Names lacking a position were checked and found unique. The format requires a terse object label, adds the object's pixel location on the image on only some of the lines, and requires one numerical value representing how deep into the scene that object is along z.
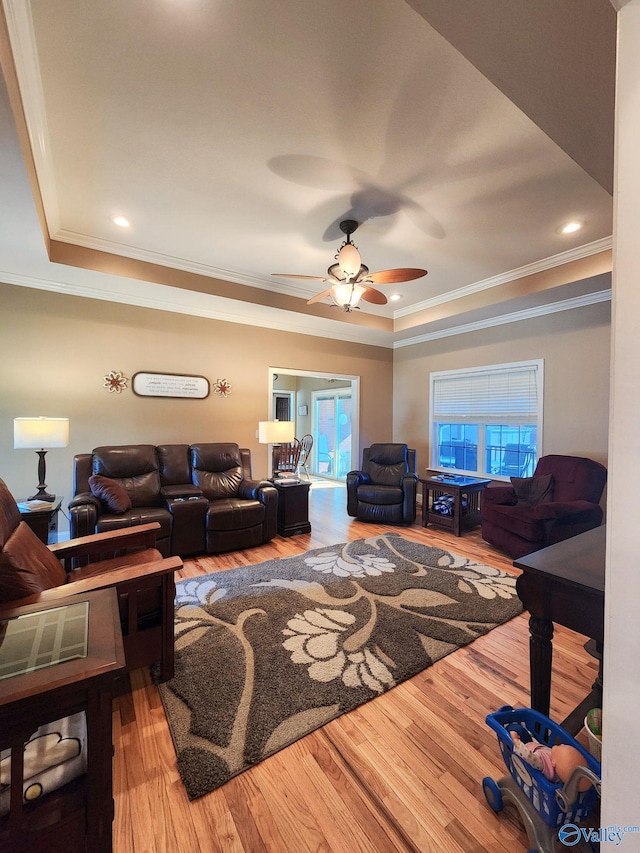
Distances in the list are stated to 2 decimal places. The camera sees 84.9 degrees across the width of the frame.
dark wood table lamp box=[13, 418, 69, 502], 2.77
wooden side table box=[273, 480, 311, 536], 4.13
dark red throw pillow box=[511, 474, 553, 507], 3.73
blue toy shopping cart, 1.03
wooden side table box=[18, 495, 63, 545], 2.46
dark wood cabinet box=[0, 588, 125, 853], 0.81
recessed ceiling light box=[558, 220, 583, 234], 2.92
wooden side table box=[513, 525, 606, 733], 1.16
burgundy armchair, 3.24
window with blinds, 4.43
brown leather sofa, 3.09
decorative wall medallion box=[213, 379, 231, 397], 4.62
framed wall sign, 4.12
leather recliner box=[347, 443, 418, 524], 4.51
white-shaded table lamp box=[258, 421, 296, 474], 4.14
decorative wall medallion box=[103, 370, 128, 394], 3.95
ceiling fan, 2.81
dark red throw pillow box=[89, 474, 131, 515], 3.08
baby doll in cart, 1.06
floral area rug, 1.52
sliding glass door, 7.93
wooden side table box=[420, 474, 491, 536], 4.16
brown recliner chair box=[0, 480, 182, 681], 1.34
